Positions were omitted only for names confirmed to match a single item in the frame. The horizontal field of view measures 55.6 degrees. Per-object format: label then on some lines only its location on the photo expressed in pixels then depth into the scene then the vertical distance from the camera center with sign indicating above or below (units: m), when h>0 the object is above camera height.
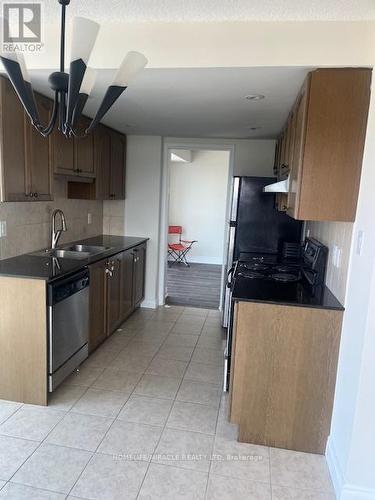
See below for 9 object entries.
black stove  2.72 -0.53
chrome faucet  3.36 -0.33
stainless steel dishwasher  2.43 -0.95
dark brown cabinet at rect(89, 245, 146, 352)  3.13 -0.93
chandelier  1.26 +0.45
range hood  2.31 +0.14
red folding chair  7.77 -1.03
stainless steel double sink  3.18 -0.52
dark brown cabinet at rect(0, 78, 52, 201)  2.33 +0.29
